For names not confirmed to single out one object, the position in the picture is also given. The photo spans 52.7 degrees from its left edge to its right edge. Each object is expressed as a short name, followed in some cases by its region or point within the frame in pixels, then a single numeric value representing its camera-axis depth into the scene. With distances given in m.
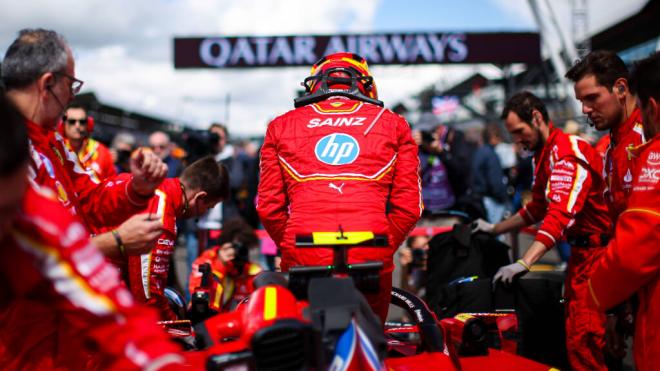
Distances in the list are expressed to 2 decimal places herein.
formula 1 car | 1.98
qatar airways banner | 14.11
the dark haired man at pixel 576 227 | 3.97
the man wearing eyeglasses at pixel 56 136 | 2.47
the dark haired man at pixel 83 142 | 6.16
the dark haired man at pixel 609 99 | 3.55
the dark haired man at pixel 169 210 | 3.70
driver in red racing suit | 2.86
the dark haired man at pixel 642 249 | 2.33
